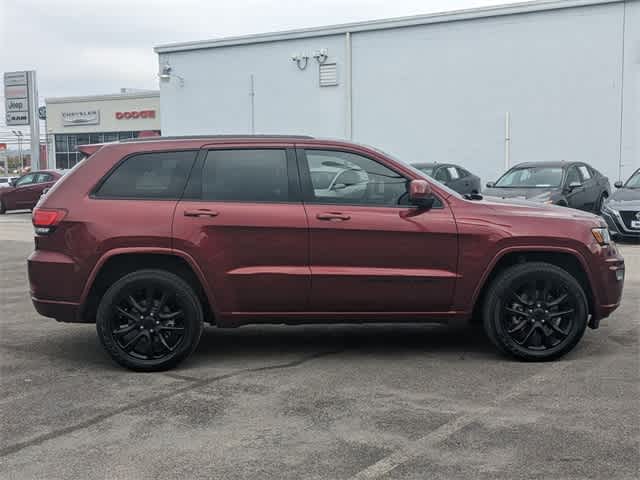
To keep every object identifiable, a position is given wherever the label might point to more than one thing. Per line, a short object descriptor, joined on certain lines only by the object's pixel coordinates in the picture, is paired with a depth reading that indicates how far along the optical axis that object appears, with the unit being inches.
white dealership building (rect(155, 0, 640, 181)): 894.4
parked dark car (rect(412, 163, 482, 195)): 779.4
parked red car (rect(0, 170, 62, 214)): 1048.2
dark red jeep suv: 221.8
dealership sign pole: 1498.5
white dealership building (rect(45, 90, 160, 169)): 2124.8
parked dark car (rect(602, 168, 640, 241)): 533.8
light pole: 3114.2
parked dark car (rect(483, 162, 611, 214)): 584.7
